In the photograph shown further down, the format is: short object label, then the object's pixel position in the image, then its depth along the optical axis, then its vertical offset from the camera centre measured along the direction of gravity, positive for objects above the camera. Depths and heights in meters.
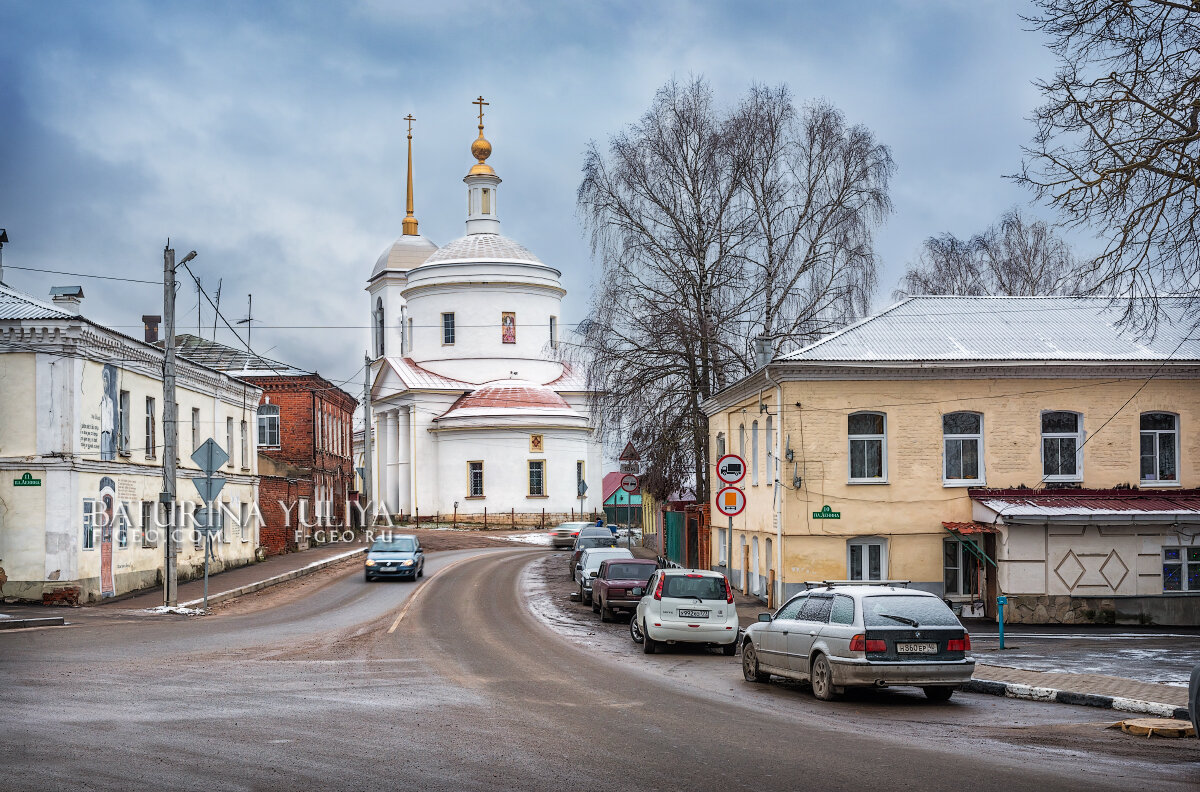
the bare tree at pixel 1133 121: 15.88 +4.21
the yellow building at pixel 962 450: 26.55 +0.09
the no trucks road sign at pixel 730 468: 24.38 -0.20
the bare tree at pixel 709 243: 35.62 +6.15
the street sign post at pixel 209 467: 26.91 -0.06
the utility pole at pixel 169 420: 27.22 +0.98
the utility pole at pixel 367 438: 53.72 +1.01
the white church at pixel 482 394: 68.12 +3.78
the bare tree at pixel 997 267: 51.34 +7.85
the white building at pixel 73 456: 26.36 +0.21
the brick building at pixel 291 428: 48.59 +1.47
